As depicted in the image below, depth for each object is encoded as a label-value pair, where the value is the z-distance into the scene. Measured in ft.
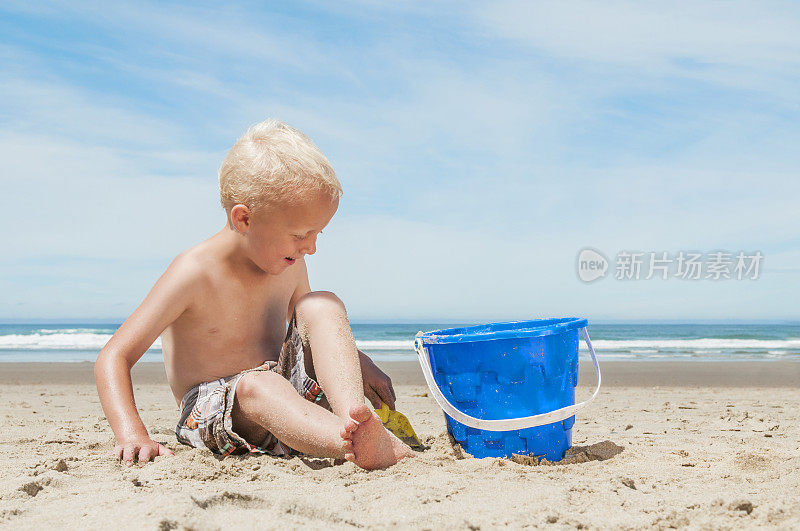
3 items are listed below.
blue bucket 7.25
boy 7.04
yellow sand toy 8.53
